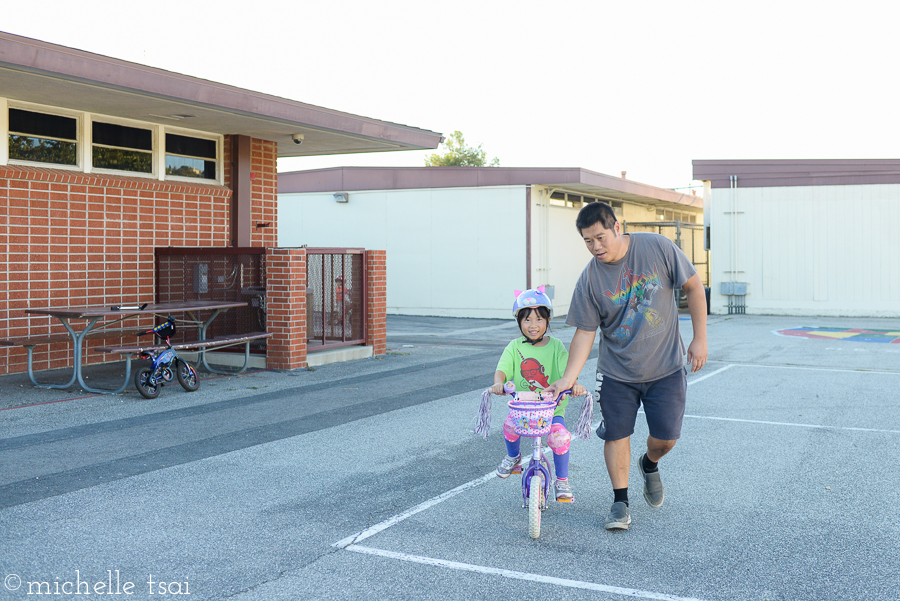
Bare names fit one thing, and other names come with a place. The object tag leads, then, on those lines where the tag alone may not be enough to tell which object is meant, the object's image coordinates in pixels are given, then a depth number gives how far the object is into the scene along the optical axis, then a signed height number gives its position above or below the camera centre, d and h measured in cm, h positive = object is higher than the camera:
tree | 7275 +1095
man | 477 -25
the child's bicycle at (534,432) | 467 -83
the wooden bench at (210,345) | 951 -79
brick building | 1049 +152
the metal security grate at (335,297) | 1291 -25
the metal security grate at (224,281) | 1230 -1
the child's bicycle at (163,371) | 947 -105
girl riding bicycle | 499 -48
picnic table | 966 -44
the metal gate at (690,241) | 3082 +172
